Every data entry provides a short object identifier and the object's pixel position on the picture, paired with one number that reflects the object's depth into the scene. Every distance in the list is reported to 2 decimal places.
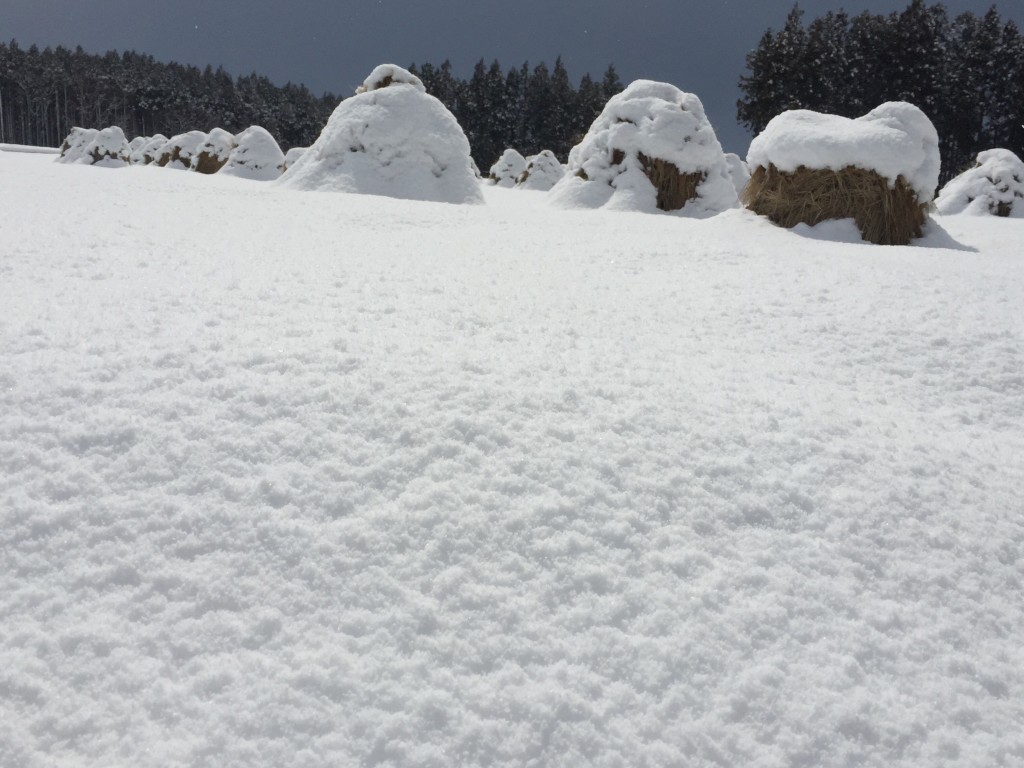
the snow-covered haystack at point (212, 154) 16.11
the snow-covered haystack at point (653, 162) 8.16
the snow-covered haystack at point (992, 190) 10.06
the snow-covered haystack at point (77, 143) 17.41
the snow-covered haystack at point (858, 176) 5.37
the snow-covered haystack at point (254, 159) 14.77
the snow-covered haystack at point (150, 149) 22.41
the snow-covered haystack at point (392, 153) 7.65
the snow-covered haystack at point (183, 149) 16.98
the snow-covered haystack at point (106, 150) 17.27
